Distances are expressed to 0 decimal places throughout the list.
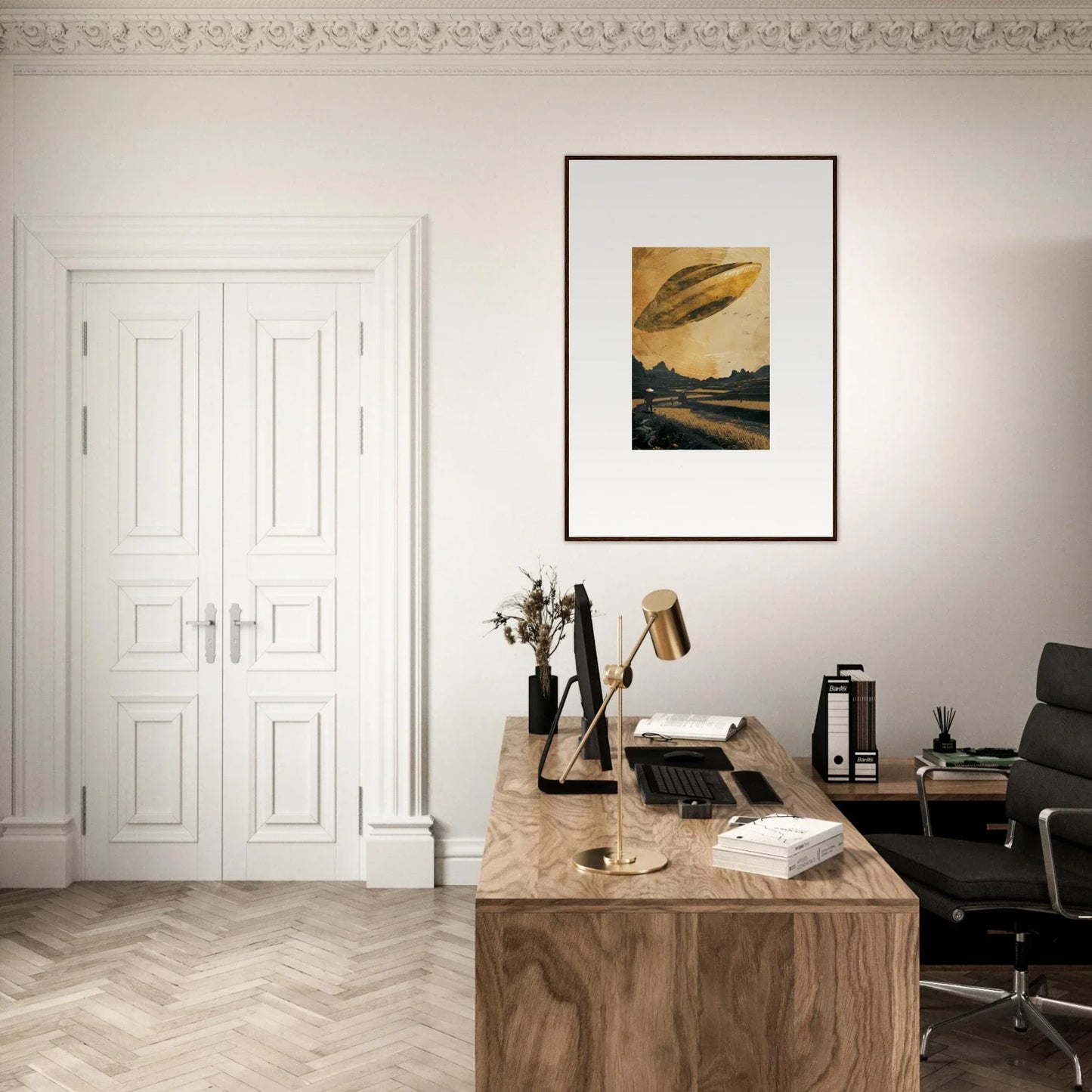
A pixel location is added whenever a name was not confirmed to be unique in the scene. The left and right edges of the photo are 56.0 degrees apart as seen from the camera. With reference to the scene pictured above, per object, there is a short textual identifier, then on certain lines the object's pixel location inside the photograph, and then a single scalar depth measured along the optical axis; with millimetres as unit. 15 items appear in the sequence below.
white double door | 4078
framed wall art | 3988
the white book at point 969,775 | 3510
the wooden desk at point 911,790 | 3344
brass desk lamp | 1974
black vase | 3322
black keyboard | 2484
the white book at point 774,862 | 1959
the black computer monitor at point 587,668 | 2463
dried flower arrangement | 3379
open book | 3211
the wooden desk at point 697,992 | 1846
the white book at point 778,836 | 1979
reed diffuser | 3648
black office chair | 2664
